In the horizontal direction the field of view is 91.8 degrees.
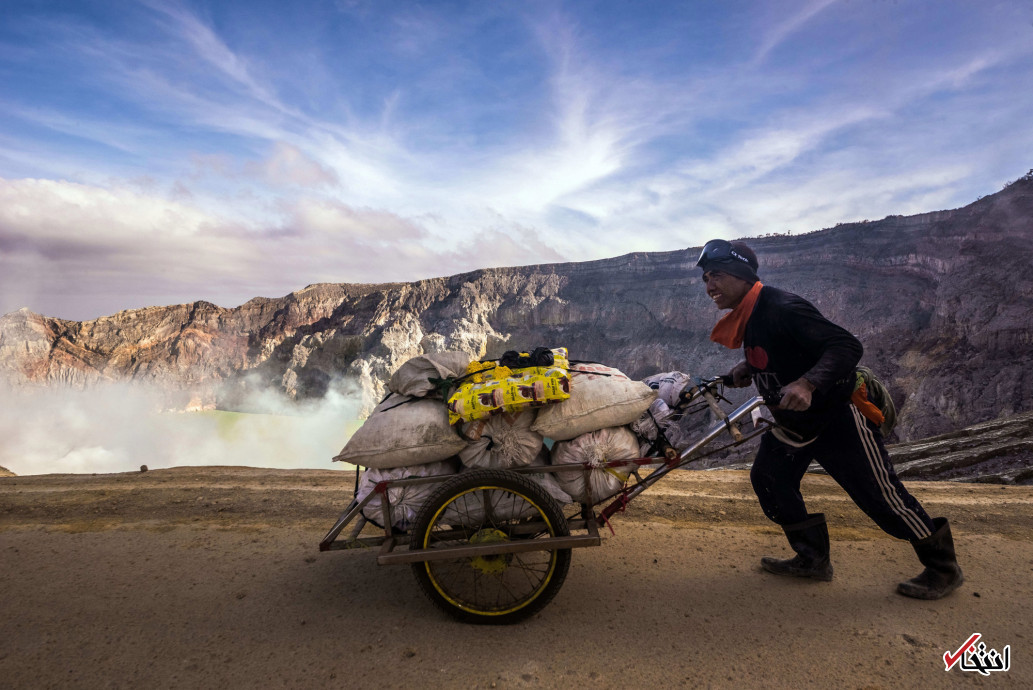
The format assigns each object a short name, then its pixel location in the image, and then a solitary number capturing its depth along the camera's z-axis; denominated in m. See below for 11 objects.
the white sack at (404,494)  3.08
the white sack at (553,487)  3.08
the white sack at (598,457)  3.04
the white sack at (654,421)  3.18
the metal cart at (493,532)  2.79
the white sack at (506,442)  3.07
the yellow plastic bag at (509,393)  2.87
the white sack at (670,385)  3.21
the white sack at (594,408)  3.03
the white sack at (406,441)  3.03
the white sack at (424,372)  3.22
